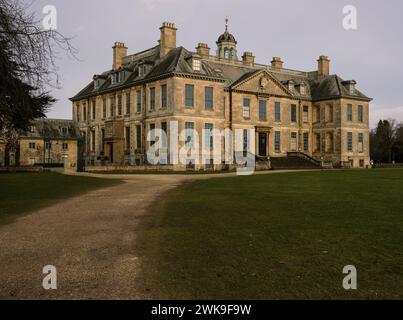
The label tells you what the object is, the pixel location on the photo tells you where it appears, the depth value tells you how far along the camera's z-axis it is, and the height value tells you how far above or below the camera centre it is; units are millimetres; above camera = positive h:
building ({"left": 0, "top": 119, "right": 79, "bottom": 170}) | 60125 +2190
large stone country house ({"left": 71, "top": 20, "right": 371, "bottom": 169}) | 43312 +6063
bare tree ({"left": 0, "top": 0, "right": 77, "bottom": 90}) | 9633 +2662
